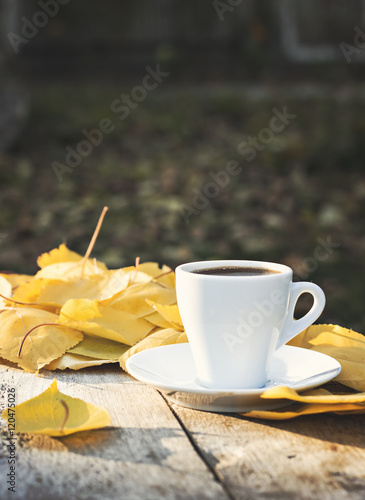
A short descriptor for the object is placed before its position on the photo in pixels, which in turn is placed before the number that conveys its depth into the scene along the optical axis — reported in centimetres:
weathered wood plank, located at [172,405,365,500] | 88
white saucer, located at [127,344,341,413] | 95
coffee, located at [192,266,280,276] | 100
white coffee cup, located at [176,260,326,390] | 96
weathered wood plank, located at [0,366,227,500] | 88
